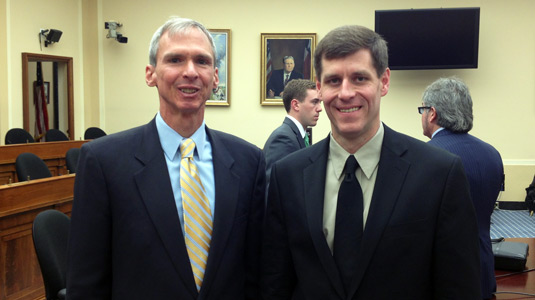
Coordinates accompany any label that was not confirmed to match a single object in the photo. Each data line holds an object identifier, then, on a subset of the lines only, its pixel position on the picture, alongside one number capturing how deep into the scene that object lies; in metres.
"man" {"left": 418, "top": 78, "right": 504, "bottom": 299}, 2.29
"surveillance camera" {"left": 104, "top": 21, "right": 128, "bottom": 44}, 9.02
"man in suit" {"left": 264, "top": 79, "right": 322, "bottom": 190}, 3.55
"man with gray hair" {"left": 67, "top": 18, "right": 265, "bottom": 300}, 1.59
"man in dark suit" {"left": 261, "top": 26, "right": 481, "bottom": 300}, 1.49
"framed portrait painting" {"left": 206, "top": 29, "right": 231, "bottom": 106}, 9.05
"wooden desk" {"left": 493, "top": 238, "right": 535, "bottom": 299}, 2.29
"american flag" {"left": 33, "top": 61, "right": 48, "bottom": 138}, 9.94
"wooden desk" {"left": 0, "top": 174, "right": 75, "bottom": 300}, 3.62
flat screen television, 8.25
